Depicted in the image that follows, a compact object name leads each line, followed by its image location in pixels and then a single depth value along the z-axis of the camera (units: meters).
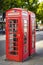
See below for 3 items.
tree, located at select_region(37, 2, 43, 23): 15.89
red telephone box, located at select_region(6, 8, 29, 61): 3.38
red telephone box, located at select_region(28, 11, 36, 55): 3.82
